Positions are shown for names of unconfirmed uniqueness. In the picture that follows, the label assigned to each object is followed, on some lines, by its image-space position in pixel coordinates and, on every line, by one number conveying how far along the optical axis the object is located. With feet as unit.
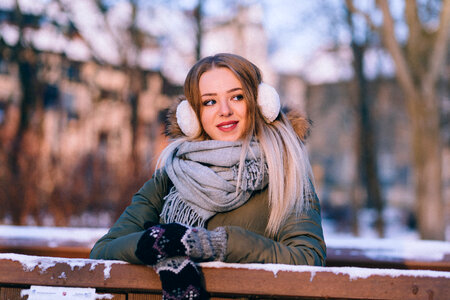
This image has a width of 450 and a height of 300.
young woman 5.24
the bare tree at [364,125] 40.70
